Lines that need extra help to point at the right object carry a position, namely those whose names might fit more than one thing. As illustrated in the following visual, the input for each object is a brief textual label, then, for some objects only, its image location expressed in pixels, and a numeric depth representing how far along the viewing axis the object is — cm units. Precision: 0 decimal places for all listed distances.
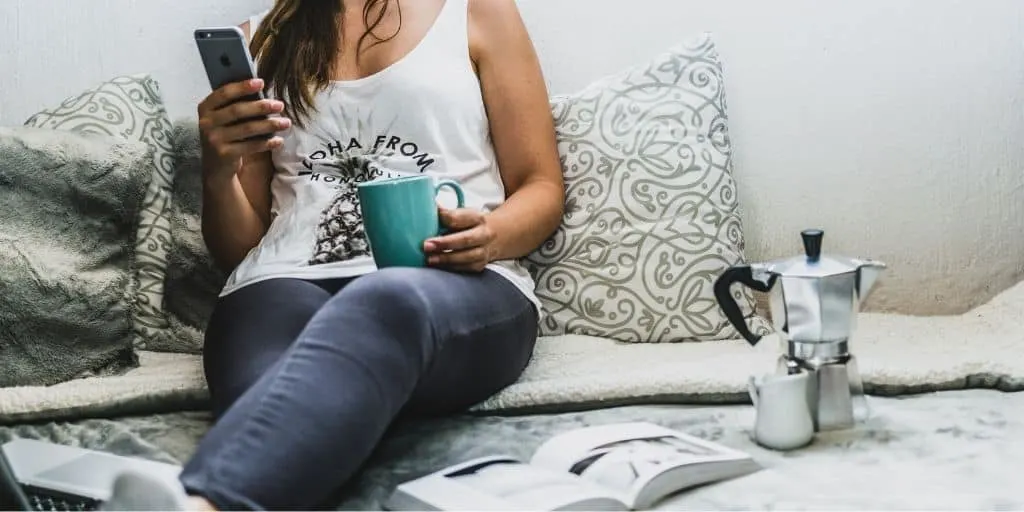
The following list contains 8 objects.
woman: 80
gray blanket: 84
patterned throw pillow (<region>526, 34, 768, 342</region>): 137
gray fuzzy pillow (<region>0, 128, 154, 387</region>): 126
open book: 81
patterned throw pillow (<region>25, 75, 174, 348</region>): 142
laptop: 86
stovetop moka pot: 94
